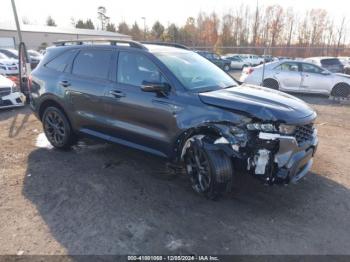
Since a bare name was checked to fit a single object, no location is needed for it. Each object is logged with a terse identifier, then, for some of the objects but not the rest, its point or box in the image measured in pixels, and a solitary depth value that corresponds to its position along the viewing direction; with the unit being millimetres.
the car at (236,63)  30859
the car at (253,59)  33044
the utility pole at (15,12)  11452
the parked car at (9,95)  8648
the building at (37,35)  41219
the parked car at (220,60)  27444
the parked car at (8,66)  17234
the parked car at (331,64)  17203
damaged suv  3611
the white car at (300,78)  12164
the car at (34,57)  22091
